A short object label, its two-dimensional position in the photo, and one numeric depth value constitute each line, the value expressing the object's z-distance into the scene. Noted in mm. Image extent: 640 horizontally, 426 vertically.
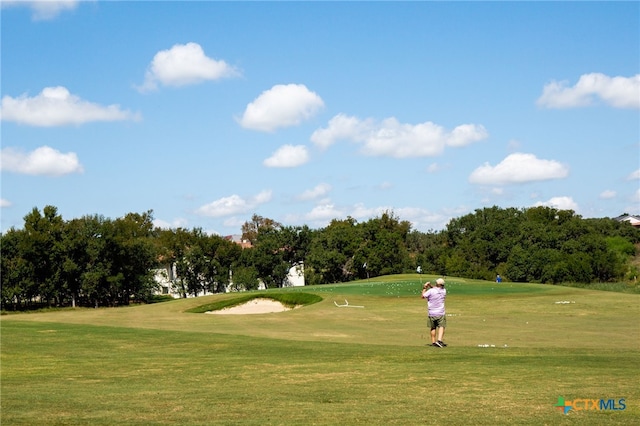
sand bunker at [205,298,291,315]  53031
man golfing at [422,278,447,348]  22953
